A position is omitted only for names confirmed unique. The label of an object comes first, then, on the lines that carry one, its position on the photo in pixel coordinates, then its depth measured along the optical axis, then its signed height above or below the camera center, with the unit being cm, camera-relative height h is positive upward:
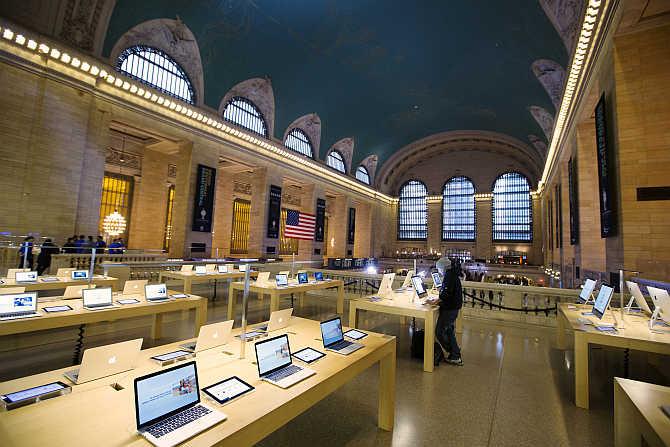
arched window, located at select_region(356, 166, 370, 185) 2898 +686
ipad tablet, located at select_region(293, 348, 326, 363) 269 -98
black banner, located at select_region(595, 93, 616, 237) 747 +204
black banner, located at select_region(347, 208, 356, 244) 2698 +172
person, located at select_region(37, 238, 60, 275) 852 -68
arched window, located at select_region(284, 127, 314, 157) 2070 +702
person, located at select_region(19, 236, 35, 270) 838 -55
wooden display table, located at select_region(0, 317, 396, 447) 151 -98
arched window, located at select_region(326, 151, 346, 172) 2484 +693
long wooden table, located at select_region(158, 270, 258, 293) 787 -94
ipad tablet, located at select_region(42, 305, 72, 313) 395 -95
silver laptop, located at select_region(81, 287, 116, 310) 429 -87
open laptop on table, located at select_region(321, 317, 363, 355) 298 -93
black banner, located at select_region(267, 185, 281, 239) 1838 +190
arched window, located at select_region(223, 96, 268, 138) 1656 +703
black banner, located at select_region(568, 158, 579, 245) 1107 +198
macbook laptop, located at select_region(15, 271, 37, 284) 576 -81
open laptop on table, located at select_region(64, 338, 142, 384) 205 -86
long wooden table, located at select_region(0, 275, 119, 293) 557 -91
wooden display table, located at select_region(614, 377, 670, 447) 175 -94
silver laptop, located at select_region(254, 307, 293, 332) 354 -91
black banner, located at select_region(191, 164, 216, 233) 1459 +194
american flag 1404 +87
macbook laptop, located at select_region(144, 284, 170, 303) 505 -89
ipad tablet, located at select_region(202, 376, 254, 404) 196 -98
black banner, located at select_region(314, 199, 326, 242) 2234 +189
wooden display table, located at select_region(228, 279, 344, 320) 671 -101
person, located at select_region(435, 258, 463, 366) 485 -97
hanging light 1323 +62
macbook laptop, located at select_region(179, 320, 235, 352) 280 -90
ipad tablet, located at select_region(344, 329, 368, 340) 340 -98
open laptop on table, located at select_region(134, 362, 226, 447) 156 -94
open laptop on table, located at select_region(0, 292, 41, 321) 358 -86
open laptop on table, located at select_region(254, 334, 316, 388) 228 -94
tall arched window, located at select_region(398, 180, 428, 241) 3319 +398
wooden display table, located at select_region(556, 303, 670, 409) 347 -96
